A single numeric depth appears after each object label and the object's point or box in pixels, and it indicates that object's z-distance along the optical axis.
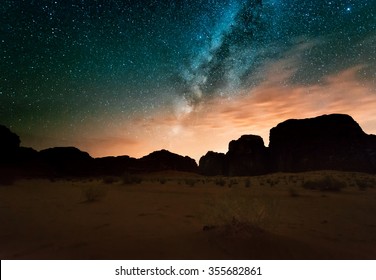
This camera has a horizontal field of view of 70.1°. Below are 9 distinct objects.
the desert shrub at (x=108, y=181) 24.65
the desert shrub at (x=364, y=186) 16.24
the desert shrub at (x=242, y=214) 4.97
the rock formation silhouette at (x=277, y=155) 58.22
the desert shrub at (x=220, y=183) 21.55
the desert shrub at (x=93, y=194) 11.66
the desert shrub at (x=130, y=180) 22.73
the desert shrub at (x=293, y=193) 13.15
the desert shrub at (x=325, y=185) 15.60
